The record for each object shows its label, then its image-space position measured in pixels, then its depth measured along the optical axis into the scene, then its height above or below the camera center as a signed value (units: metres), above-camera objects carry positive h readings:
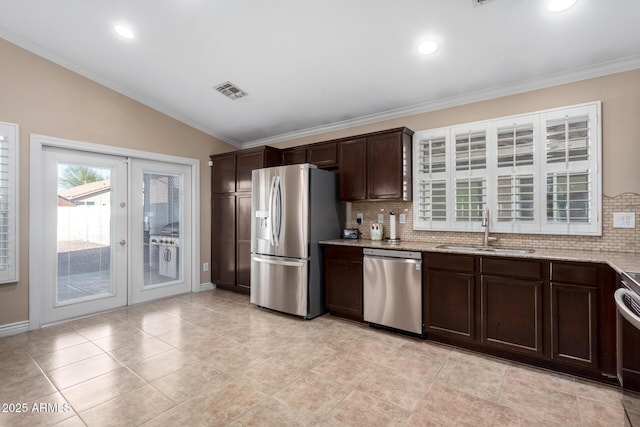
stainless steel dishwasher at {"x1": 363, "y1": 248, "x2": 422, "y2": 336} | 2.98 -0.76
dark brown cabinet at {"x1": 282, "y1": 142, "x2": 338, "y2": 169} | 4.02 +0.84
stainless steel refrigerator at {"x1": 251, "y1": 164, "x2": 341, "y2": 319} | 3.58 -0.22
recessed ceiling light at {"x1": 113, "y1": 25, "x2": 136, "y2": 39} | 2.89 +1.77
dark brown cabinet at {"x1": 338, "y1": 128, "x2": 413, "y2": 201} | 3.49 +0.59
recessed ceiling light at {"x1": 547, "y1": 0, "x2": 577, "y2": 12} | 2.13 +1.48
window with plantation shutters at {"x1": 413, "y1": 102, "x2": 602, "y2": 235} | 2.76 +0.41
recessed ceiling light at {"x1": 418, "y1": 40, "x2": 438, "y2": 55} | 2.65 +1.48
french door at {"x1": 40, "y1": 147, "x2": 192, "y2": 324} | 3.54 -0.21
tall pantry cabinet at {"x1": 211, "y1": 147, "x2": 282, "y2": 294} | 4.55 +0.02
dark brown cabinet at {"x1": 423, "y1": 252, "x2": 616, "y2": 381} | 2.21 -0.77
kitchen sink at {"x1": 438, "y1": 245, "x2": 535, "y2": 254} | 2.97 -0.34
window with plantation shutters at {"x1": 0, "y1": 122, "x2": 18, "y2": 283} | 3.12 +0.14
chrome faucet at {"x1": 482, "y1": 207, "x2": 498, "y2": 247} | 3.11 -0.14
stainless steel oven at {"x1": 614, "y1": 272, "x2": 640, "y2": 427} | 1.39 -0.66
